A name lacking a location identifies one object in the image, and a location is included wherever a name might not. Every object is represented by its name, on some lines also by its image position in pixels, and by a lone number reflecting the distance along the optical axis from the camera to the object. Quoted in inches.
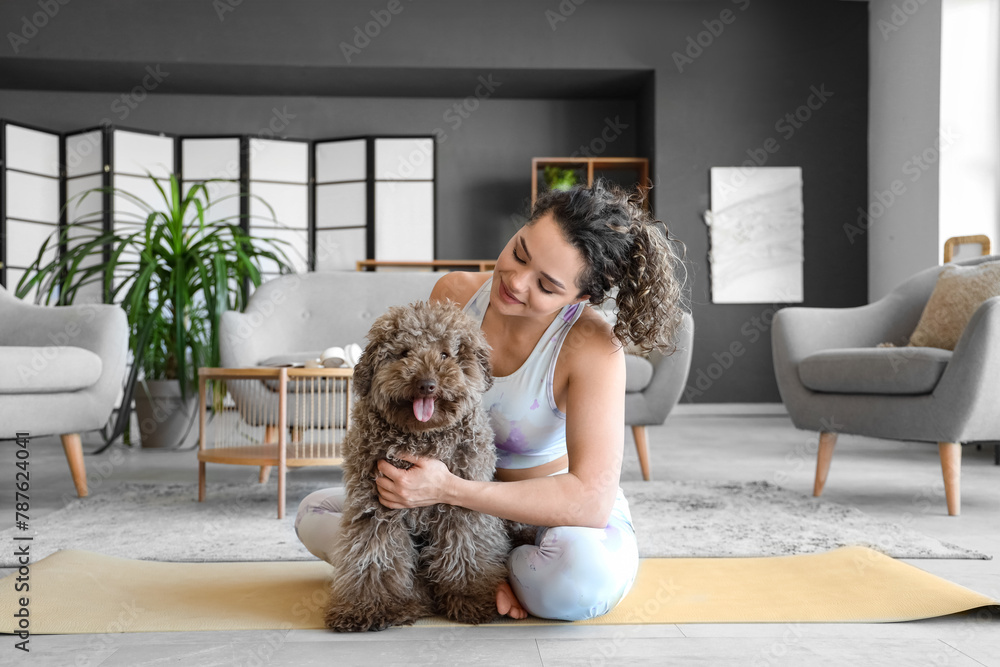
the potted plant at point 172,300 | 158.1
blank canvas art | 254.5
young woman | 55.3
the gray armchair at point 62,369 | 105.3
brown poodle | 50.7
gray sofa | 158.4
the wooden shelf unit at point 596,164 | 263.7
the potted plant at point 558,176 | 266.0
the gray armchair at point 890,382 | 100.4
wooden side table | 103.0
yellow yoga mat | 59.7
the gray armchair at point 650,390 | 132.8
